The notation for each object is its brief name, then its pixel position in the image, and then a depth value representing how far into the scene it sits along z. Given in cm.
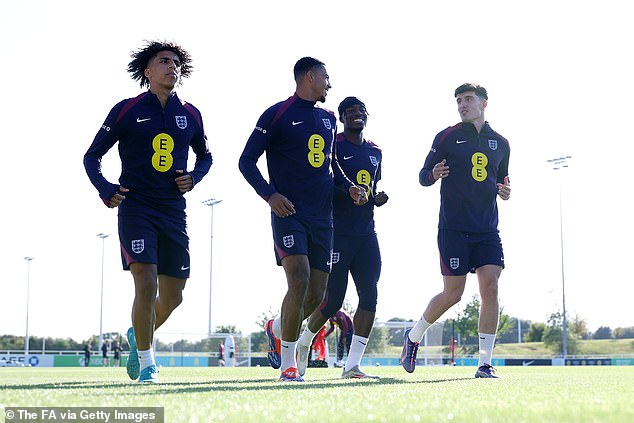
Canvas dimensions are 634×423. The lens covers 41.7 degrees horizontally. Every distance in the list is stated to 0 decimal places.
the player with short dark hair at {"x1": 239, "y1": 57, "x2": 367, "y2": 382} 671
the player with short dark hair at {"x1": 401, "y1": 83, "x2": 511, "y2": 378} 813
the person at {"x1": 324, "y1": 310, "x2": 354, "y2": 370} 1689
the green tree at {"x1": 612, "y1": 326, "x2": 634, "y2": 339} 9281
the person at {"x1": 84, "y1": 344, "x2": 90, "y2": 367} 4812
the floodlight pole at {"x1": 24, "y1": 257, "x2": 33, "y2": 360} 7339
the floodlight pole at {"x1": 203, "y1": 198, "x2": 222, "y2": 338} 6206
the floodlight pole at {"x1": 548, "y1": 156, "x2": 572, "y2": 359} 5420
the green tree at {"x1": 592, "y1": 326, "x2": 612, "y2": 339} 9281
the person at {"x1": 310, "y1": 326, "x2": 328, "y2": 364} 1858
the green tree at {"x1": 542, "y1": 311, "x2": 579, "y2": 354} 8212
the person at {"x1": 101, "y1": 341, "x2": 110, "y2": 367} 4691
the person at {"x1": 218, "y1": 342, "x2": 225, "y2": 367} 3799
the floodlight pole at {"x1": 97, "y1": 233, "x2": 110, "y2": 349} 6875
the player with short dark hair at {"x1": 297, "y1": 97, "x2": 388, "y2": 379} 827
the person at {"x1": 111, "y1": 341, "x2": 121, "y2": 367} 4528
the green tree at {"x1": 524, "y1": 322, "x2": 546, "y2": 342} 9538
